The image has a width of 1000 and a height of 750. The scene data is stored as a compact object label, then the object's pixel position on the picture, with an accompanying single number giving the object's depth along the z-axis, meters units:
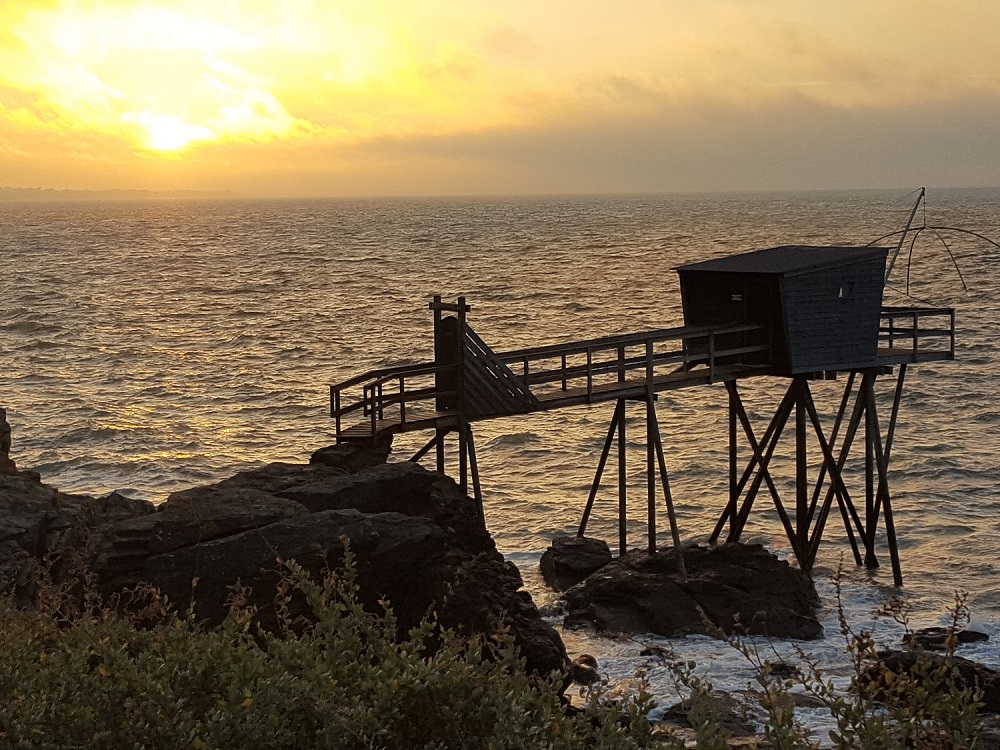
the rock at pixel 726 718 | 13.66
